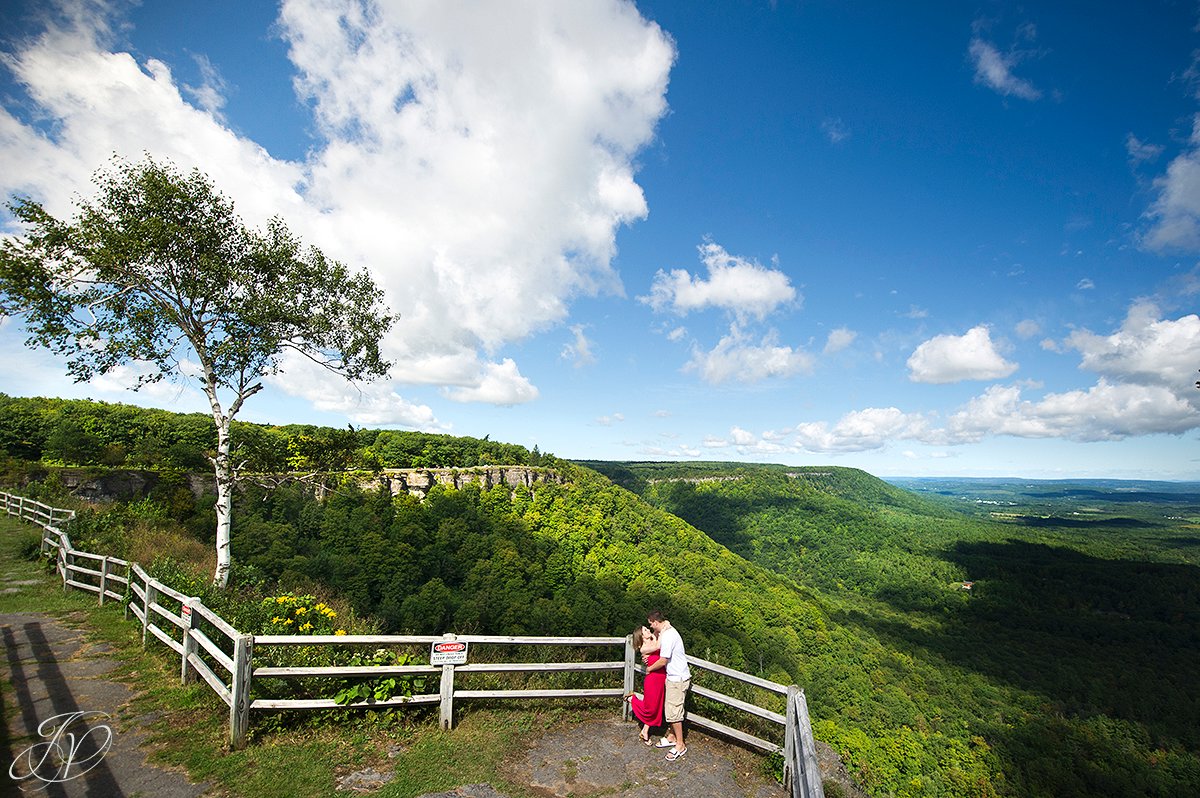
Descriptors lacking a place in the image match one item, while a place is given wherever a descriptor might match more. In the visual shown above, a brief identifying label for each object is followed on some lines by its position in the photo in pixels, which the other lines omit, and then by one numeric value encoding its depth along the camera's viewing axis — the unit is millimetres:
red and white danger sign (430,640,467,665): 6926
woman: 6914
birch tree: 11352
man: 6672
